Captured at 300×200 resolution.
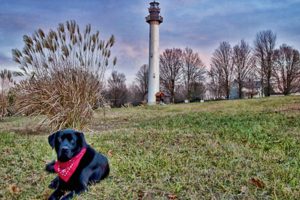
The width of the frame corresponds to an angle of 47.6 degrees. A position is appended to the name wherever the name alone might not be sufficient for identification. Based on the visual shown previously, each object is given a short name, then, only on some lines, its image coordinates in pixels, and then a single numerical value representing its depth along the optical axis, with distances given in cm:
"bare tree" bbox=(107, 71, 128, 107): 5191
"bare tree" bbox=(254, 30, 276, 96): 4506
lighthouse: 3516
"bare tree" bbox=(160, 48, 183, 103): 4975
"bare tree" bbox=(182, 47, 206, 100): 5078
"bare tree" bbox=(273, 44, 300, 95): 4531
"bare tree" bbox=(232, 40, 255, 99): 4731
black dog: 347
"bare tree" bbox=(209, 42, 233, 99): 4767
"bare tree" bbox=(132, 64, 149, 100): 5434
